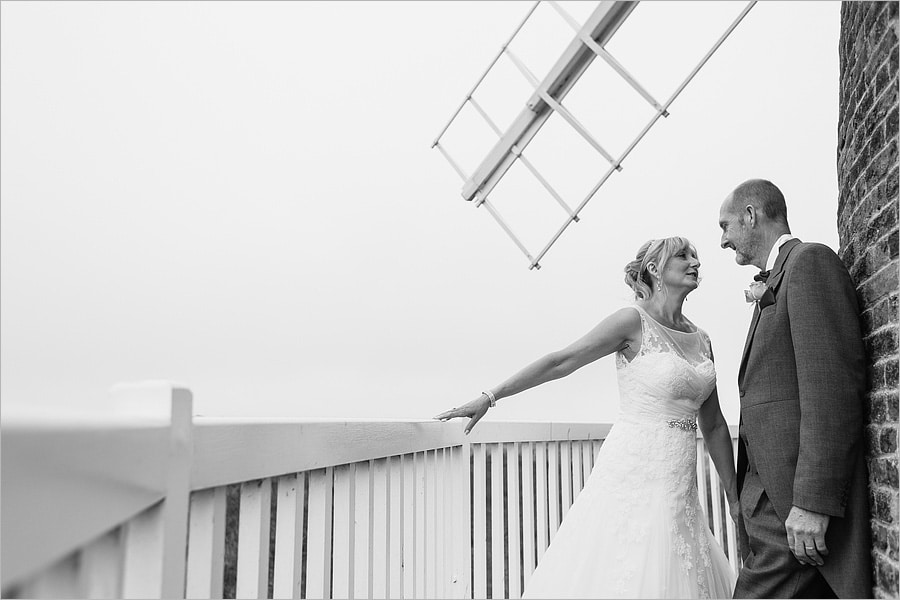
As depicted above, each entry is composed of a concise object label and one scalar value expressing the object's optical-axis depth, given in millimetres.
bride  2160
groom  1738
